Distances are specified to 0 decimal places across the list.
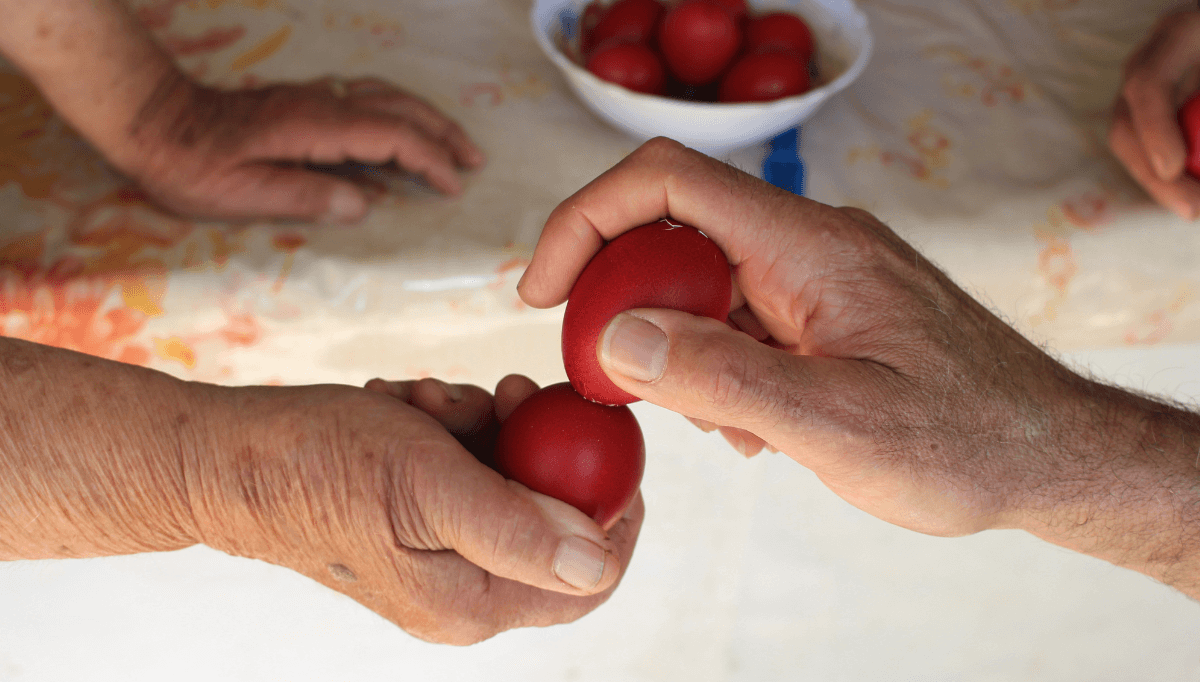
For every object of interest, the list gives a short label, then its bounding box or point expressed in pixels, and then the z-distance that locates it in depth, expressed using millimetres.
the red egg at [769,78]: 732
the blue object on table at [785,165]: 744
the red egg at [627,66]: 736
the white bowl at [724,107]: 714
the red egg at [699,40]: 735
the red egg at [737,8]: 763
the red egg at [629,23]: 757
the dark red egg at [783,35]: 752
